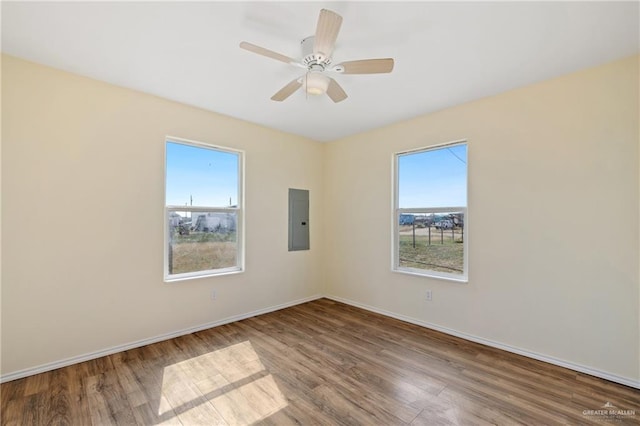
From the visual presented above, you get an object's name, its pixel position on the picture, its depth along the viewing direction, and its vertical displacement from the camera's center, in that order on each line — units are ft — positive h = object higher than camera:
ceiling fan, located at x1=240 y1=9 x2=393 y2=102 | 5.27 +3.50
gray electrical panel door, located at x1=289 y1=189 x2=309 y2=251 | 14.03 -0.23
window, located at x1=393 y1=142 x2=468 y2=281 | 10.68 +0.11
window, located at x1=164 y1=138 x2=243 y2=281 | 10.46 +0.18
